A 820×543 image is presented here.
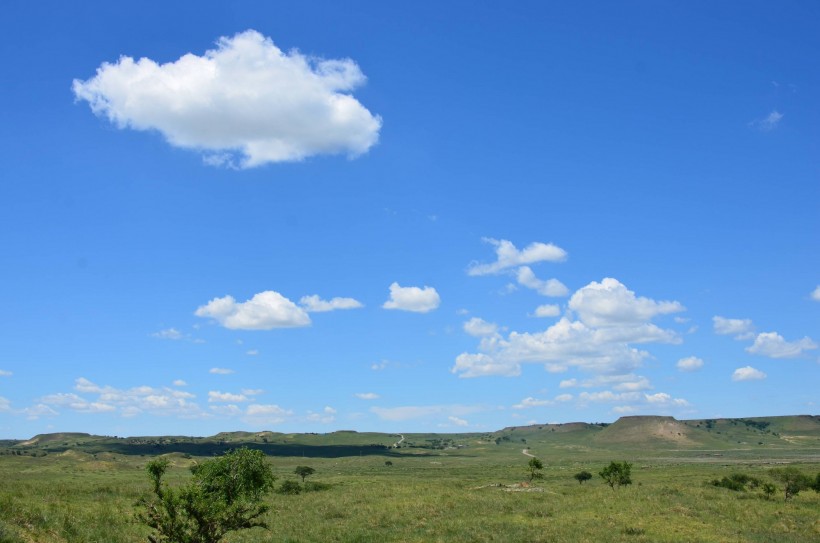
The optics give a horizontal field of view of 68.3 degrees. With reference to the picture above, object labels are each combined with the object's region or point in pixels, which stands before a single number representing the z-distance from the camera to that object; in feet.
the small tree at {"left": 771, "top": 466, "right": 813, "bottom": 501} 251.60
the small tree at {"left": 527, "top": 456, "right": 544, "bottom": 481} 352.59
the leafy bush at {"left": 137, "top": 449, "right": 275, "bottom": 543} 80.28
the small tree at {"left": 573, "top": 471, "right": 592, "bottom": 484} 364.17
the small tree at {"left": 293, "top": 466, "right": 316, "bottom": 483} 405.18
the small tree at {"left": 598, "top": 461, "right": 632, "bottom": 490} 296.10
